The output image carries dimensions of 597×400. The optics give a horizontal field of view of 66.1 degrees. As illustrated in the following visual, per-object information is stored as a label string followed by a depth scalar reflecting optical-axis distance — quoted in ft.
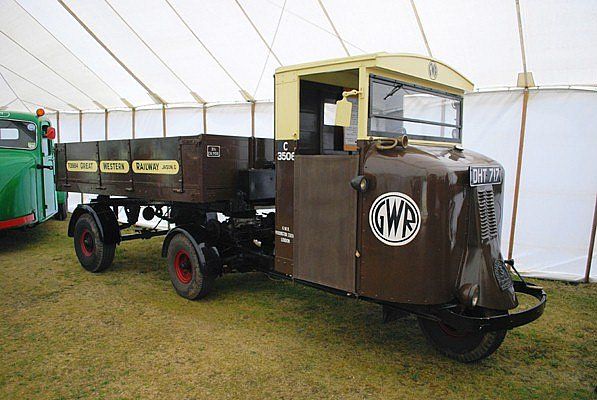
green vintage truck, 25.71
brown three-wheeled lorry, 11.27
